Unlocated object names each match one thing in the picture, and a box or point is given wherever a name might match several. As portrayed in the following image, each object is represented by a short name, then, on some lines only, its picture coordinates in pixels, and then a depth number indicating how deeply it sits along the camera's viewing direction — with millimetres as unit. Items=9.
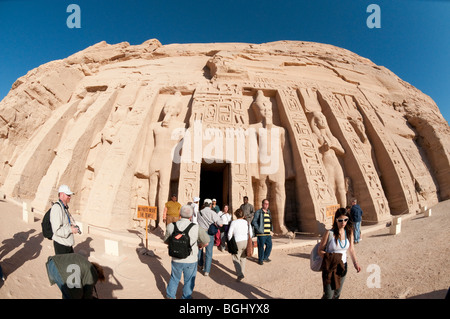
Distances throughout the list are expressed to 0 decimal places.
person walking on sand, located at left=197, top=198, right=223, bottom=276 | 4246
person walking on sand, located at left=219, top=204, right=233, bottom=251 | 5414
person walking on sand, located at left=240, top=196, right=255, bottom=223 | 5257
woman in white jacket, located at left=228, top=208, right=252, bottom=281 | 3896
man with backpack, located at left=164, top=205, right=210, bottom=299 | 2730
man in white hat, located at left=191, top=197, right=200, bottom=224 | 5103
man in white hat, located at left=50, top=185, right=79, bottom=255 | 2715
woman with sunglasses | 2402
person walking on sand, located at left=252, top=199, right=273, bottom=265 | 4590
